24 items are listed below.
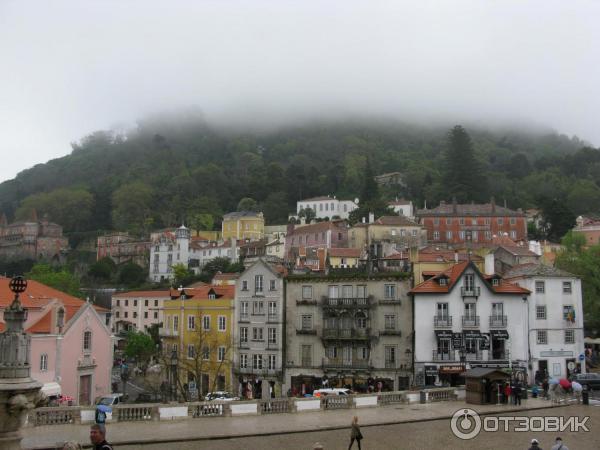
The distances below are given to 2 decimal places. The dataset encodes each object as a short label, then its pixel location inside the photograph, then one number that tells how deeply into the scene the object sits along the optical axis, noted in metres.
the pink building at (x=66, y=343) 39.34
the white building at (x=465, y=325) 45.41
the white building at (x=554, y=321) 46.62
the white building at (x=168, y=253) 124.06
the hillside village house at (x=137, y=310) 89.62
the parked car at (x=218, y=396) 37.78
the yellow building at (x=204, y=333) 52.19
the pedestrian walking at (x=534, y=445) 16.13
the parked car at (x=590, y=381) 40.16
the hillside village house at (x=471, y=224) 112.31
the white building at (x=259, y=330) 49.88
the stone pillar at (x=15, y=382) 13.69
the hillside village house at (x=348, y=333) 46.84
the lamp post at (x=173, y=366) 50.82
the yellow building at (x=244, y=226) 135.25
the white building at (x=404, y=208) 129.50
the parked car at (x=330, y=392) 35.25
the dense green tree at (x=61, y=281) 71.88
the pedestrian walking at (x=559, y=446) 16.72
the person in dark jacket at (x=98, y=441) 12.31
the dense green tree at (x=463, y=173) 137.00
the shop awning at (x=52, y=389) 36.87
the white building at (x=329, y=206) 140.00
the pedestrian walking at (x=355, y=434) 20.98
